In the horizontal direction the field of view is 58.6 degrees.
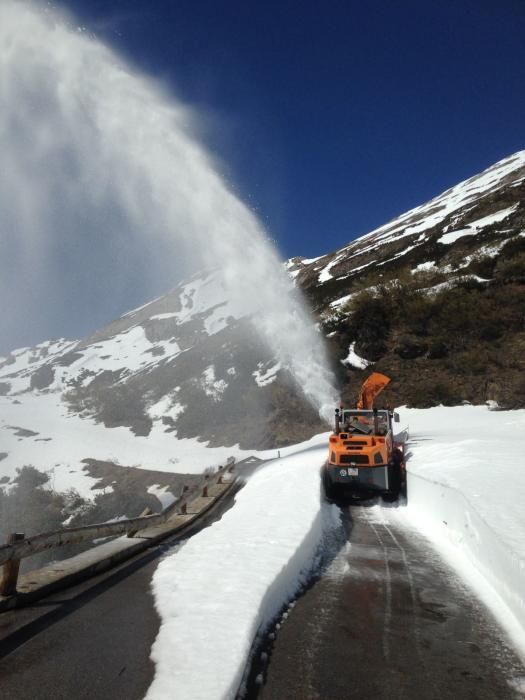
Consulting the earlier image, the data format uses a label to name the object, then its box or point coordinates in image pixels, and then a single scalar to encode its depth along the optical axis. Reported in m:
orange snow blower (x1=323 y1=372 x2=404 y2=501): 12.39
